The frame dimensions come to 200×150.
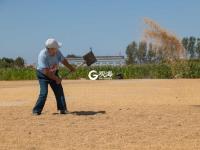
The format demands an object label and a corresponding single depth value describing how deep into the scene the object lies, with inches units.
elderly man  474.0
